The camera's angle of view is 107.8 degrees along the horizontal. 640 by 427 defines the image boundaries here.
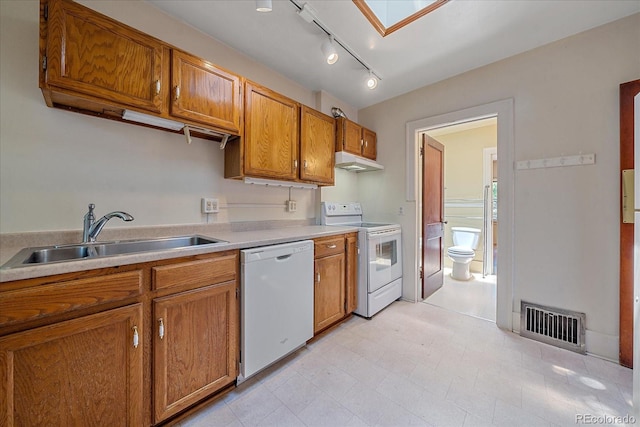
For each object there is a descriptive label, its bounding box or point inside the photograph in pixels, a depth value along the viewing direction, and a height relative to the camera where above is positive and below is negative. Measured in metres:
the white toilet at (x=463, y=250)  3.41 -0.54
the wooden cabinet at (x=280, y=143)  1.80 +0.63
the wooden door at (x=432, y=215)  2.78 -0.02
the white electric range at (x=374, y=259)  2.30 -0.48
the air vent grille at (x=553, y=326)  1.80 -0.91
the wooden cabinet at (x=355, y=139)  2.54 +0.87
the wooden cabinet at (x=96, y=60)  1.07 +0.78
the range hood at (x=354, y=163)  2.53 +0.58
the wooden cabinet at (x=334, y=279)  1.93 -0.59
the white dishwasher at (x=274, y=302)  1.42 -0.60
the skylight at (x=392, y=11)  1.58 +1.45
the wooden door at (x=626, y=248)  1.60 -0.23
